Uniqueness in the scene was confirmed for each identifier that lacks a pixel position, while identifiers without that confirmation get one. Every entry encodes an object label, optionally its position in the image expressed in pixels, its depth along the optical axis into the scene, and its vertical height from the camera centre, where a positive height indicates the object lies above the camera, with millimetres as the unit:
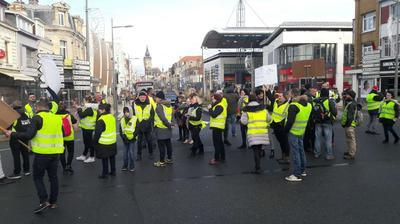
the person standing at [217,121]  8352 -629
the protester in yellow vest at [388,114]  10555 -668
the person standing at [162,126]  8359 -728
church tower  179000 +14974
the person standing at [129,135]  7855 -859
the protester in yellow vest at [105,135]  7273 -790
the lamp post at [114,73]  28681 +1832
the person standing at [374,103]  12094 -393
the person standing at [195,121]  9380 -710
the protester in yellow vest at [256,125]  7324 -650
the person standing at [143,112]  8602 -421
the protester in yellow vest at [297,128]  6887 -675
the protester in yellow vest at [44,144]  5426 -729
